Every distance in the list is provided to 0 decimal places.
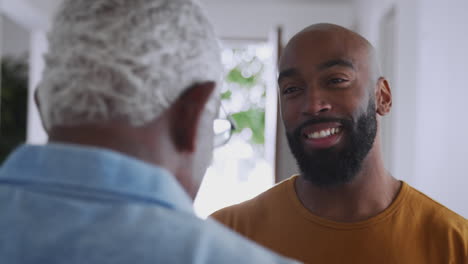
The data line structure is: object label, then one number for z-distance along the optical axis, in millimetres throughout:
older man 548
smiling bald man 1146
